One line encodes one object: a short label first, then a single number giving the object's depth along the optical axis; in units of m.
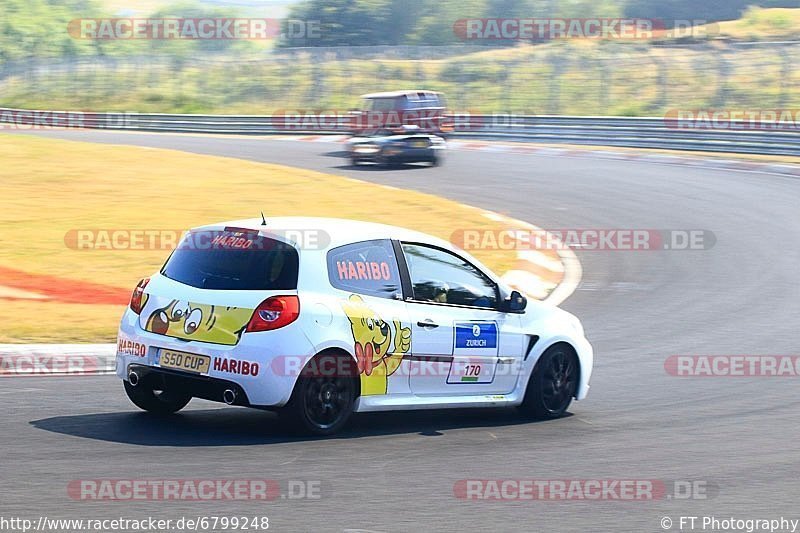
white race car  14.26
